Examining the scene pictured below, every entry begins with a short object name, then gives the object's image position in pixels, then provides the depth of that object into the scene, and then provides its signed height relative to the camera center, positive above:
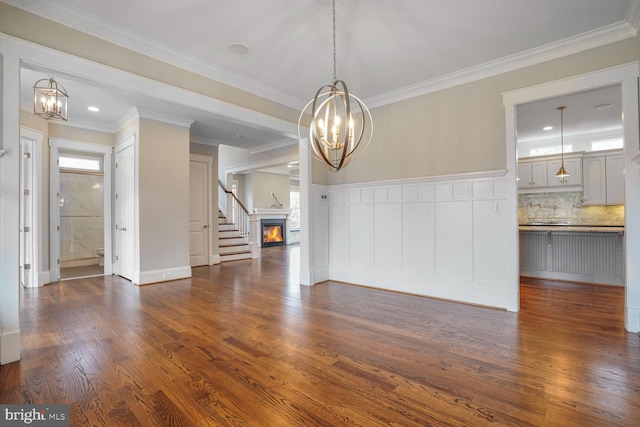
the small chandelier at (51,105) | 3.51 +1.28
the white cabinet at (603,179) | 6.14 +0.66
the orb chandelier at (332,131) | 2.54 +0.76
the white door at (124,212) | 5.38 +0.07
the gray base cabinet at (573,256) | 5.04 -0.79
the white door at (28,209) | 5.05 +0.13
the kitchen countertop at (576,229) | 4.99 -0.30
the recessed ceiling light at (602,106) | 5.14 +1.78
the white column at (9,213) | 2.42 +0.03
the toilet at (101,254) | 7.29 -0.91
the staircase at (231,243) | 8.04 -0.79
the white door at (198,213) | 6.93 +0.05
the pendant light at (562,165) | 6.20 +0.97
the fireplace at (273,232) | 11.88 -0.70
